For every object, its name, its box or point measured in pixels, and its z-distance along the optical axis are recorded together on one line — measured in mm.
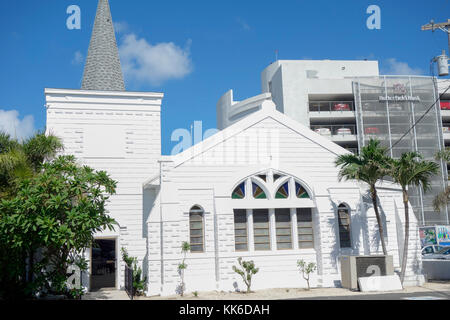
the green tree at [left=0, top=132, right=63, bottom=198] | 15742
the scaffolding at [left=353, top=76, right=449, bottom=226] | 50750
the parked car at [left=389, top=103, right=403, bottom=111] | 51466
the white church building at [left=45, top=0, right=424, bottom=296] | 18469
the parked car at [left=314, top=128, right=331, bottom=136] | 51594
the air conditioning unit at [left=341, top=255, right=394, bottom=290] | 18125
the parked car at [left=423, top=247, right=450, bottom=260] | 26444
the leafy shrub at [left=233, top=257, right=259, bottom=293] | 17781
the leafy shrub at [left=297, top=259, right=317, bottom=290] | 18516
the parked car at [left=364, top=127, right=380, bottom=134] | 50938
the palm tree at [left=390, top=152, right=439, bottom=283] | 18438
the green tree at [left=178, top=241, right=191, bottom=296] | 17578
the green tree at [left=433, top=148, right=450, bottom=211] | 19625
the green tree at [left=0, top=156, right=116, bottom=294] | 14375
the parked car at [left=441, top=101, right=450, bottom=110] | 53691
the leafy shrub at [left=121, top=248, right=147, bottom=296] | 17938
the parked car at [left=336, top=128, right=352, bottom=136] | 52188
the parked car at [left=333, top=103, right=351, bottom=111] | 52897
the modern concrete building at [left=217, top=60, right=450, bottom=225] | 50688
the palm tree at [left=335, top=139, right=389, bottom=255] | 18438
